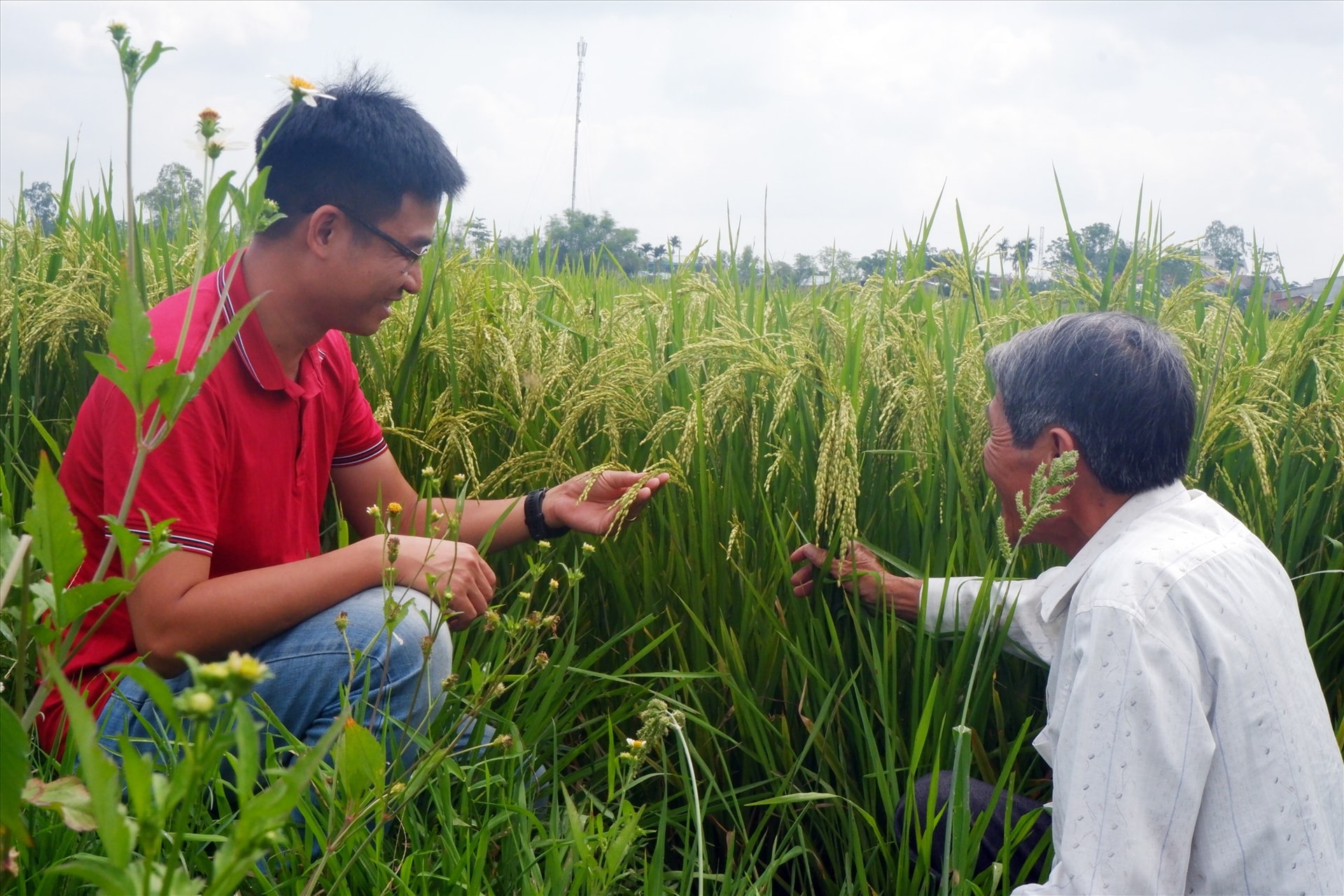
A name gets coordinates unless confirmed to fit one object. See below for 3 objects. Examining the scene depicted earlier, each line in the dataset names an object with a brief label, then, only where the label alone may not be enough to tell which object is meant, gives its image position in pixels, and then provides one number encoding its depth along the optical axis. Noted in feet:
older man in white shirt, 5.12
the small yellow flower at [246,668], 2.33
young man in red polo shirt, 6.70
